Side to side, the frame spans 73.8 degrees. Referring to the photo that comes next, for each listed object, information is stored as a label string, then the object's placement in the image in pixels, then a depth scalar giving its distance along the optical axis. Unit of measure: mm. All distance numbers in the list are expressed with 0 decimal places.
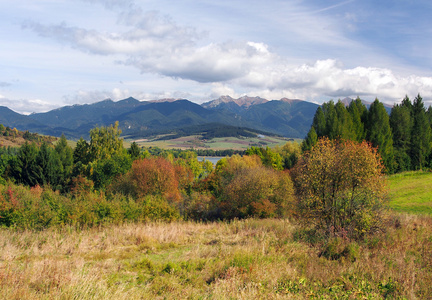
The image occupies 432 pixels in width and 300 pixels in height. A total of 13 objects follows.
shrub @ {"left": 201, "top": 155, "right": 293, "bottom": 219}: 28016
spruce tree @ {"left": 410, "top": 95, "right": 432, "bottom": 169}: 53750
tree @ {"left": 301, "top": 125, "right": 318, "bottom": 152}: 51031
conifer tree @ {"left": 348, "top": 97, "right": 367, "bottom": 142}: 52500
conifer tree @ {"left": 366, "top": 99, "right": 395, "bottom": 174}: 50781
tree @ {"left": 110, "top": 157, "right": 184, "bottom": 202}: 40750
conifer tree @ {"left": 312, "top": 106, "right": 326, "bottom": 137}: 54031
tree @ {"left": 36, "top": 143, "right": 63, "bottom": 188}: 49844
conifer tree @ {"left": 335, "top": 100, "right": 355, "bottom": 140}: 49319
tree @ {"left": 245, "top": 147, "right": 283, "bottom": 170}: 61656
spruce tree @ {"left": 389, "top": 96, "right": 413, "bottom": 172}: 53781
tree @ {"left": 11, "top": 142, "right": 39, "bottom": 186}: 49344
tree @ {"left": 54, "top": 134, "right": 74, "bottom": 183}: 57781
